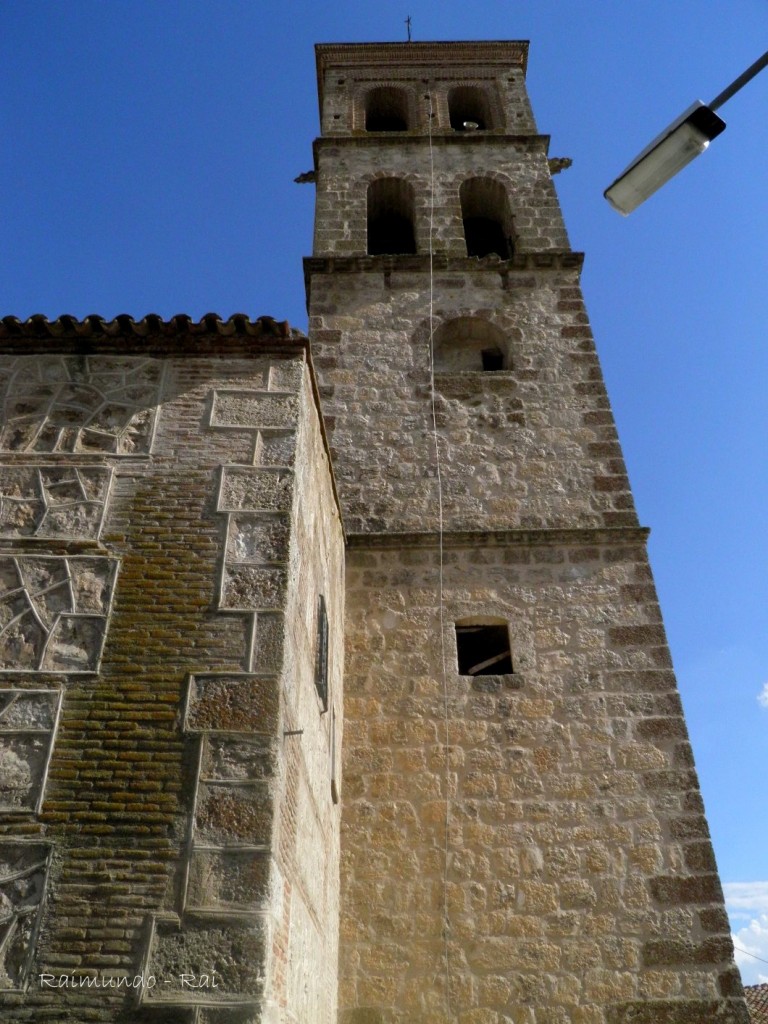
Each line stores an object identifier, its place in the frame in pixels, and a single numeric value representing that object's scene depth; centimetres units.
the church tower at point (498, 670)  585
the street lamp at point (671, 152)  392
